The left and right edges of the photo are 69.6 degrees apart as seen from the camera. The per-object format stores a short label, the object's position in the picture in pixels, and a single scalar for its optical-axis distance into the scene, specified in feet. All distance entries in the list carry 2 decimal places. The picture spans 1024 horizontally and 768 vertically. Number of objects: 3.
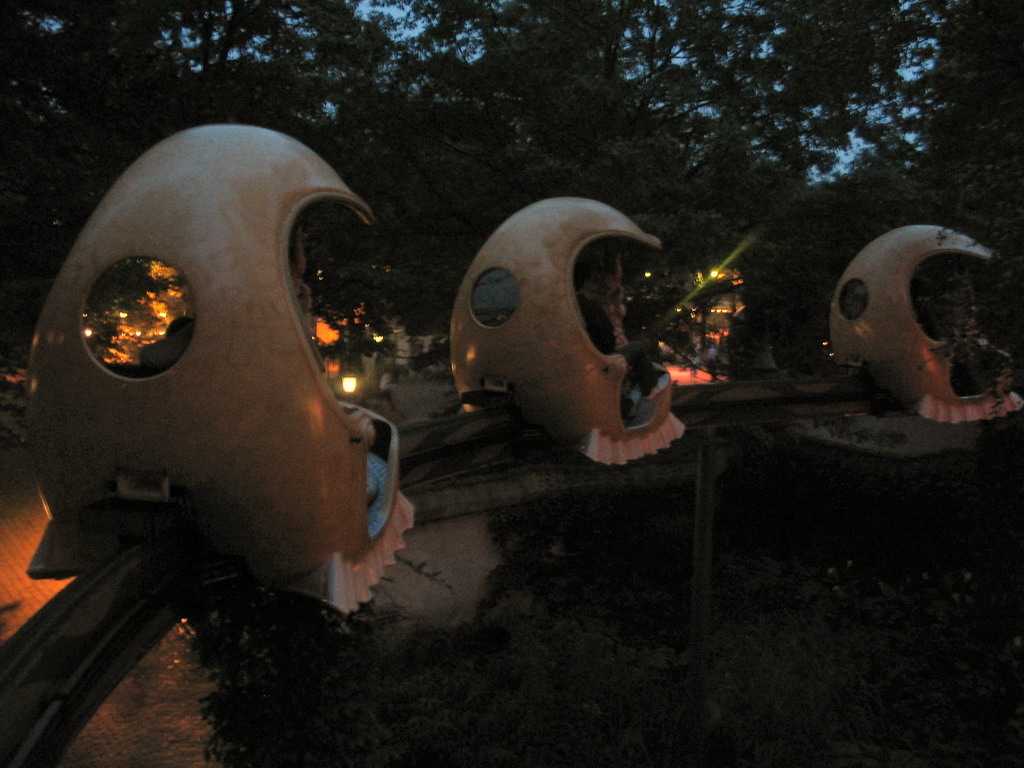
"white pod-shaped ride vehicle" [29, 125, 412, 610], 7.63
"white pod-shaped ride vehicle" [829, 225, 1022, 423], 25.12
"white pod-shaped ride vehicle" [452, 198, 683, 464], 15.84
